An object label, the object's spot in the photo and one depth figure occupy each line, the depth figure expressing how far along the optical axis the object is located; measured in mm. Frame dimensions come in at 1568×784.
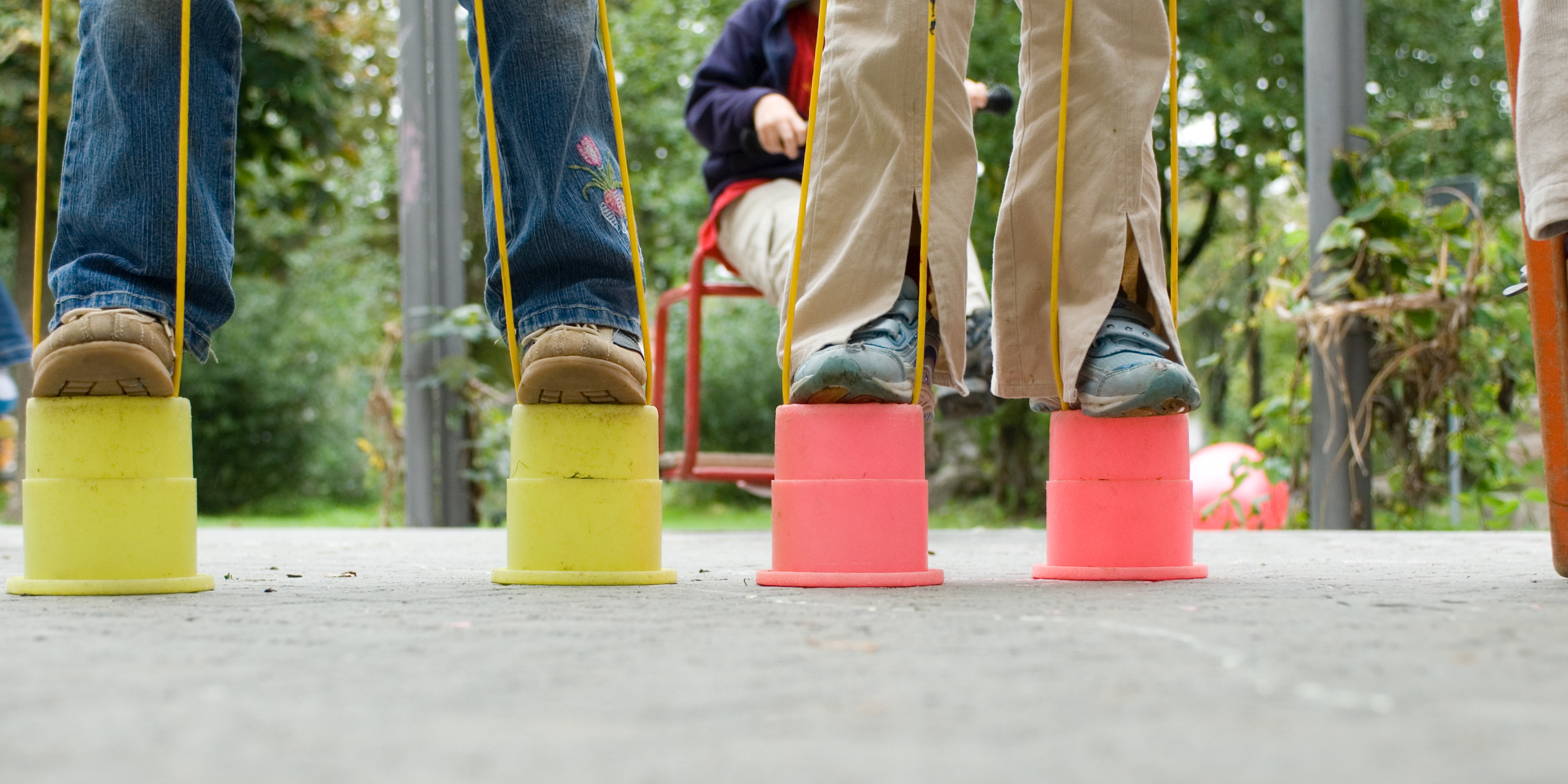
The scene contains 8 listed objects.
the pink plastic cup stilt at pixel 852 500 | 1394
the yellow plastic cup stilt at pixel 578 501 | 1453
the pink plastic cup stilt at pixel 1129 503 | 1525
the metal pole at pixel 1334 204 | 3506
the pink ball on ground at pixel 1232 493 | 3779
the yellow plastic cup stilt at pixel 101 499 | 1326
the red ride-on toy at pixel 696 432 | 3289
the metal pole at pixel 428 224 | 4406
